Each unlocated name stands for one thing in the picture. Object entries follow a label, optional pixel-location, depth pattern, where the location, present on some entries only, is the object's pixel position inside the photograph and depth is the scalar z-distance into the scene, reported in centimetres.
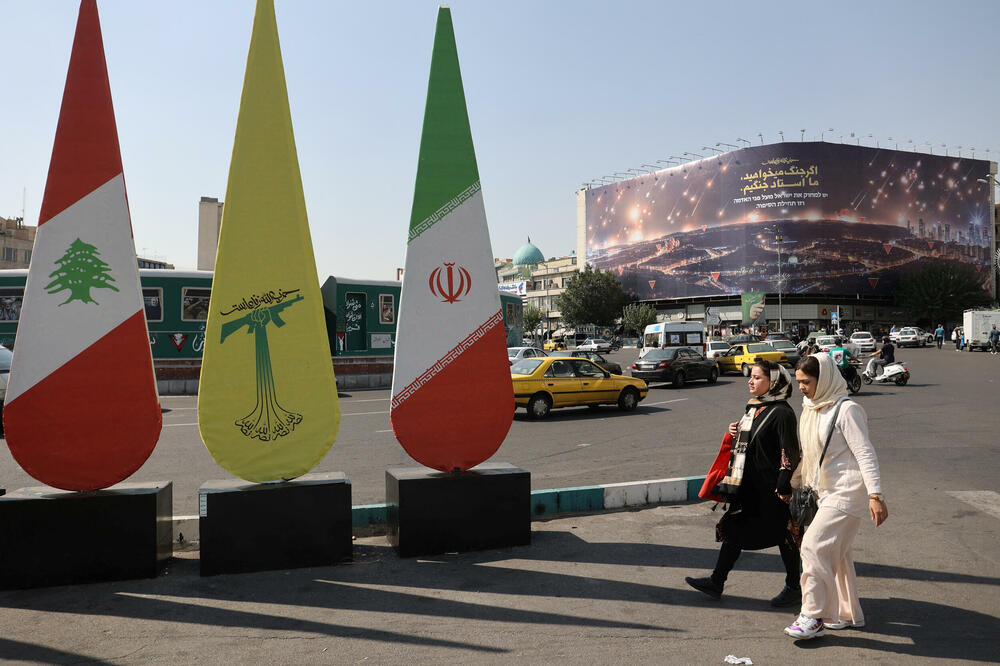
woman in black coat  441
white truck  4484
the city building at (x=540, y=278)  11500
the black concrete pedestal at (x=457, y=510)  562
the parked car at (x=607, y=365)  2390
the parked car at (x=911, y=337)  5306
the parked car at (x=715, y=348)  3028
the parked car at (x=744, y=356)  2742
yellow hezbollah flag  552
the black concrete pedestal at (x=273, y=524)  520
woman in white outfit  389
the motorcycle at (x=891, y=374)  2209
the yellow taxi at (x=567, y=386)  1581
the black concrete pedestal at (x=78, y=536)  495
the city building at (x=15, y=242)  7106
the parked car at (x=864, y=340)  4666
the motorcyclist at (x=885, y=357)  2312
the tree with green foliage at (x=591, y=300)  8488
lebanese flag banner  523
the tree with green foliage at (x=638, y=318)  8150
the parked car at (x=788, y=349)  2872
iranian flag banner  599
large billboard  7881
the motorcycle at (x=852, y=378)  1959
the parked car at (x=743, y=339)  4492
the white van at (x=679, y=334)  3469
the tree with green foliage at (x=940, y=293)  7688
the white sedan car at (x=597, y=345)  5351
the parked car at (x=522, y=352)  2552
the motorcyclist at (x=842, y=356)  1950
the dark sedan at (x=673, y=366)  2353
